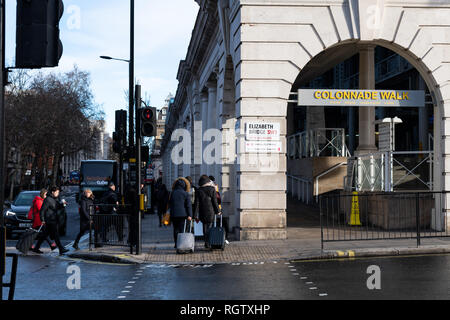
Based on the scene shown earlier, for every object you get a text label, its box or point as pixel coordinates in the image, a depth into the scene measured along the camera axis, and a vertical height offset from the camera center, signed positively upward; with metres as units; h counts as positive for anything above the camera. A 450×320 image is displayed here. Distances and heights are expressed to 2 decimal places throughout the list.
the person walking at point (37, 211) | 16.82 -0.74
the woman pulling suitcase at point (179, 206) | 14.70 -0.51
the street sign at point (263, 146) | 16.25 +0.91
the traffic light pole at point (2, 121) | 5.89 +0.55
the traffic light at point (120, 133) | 24.11 +1.84
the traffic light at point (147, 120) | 14.34 +1.37
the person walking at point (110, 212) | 15.70 -0.76
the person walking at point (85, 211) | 16.48 -0.71
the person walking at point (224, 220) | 16.77 -1.01
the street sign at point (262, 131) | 16.28 +1.29
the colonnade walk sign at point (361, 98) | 16.94 +2.21
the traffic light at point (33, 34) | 5.85 +1.32
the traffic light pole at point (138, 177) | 14.11 +0.13
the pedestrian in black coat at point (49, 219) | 15.99 -0.88
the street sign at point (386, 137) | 18.44 +1.31
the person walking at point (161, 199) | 24.80 -0.61
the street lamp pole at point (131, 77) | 18.48 +3.45
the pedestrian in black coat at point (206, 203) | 14.98 -0.46
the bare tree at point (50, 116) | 55.00 +6.06
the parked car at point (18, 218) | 20.71 -1.11
